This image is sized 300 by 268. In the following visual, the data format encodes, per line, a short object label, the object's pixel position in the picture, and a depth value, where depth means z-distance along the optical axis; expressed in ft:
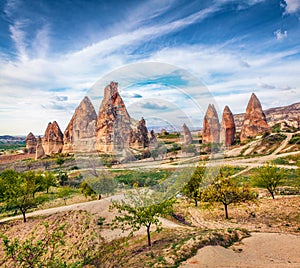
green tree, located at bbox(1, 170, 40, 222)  71.92
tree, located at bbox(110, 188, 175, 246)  41.29
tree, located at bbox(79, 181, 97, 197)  87.07
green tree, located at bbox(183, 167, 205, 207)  71.93
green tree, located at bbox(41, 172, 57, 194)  109.38
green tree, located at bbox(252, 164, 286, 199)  75.00
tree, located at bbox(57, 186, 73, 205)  101.23
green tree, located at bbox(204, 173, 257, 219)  60.44
